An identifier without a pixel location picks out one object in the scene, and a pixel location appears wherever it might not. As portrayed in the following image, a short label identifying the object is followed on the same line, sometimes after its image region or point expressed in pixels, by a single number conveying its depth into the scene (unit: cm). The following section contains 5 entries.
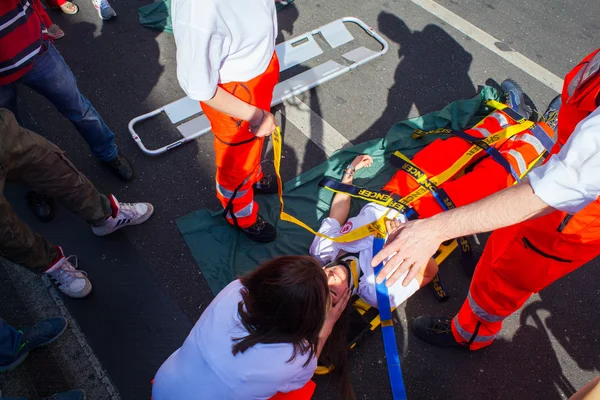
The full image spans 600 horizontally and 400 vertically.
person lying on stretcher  259
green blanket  302
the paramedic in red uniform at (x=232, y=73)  177
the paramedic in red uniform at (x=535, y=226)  134
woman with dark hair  164
